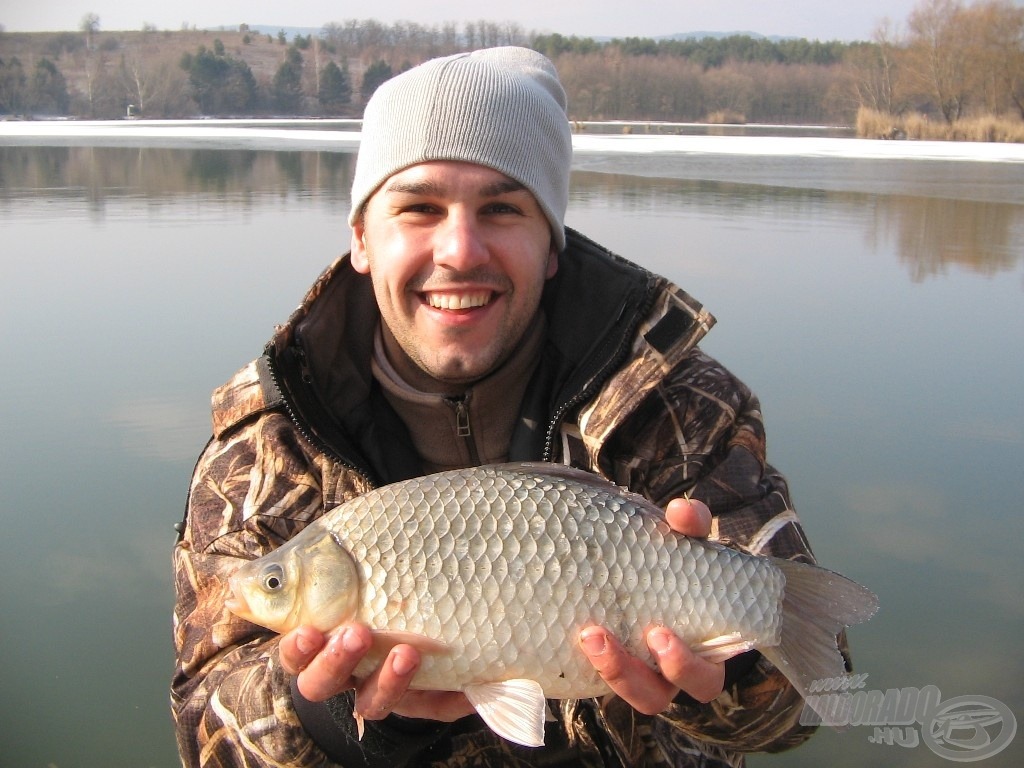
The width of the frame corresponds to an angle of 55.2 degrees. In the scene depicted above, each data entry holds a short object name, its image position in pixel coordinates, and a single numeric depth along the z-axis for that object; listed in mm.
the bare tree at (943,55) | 30828
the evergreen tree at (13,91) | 40000
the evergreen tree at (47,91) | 40219
